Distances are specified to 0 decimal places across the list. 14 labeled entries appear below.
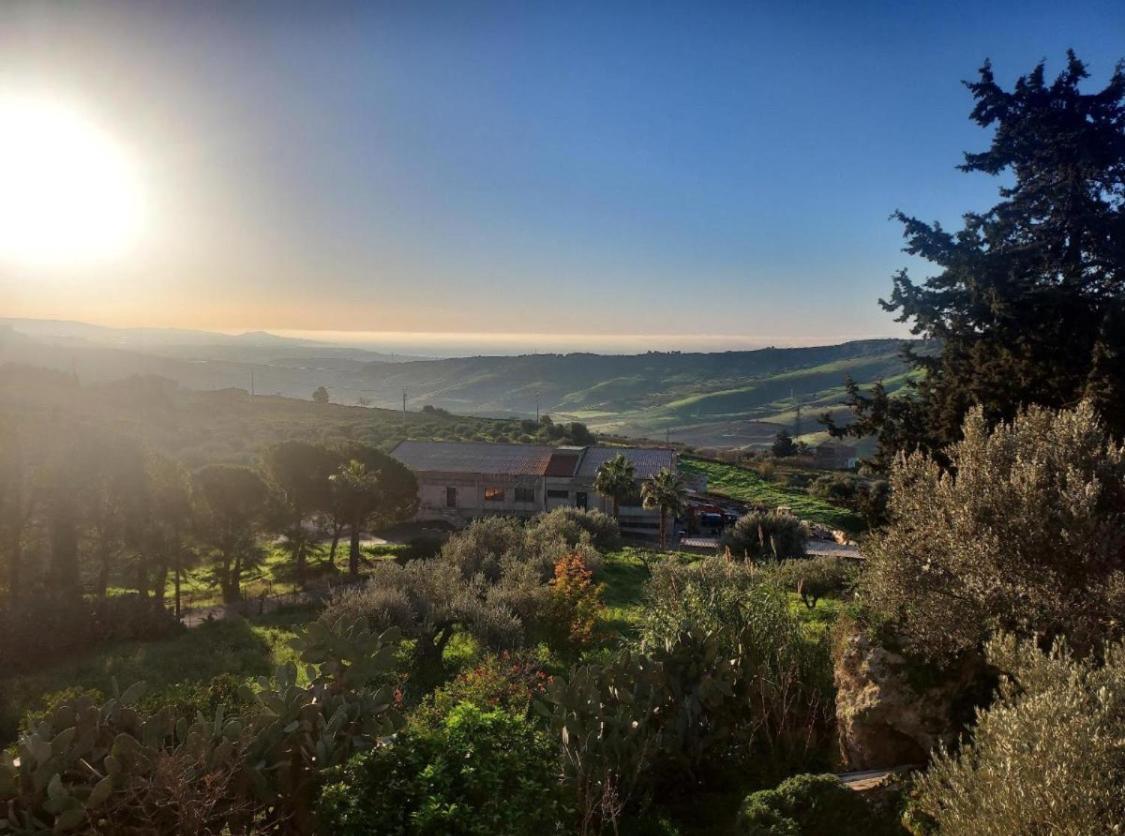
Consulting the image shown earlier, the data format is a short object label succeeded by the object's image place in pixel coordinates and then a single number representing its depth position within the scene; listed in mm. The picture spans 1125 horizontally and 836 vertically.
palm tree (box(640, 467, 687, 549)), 32969
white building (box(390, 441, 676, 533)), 44188
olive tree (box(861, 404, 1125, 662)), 7746
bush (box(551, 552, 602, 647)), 16141
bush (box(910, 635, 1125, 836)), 4594
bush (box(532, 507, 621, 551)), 29953
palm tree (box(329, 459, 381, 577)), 28844
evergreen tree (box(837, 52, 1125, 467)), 16344
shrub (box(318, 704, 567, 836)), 5652
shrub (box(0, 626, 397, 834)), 5570
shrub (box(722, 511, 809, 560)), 31738
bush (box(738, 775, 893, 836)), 7102
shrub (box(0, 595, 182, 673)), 16703
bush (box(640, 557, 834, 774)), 9562
